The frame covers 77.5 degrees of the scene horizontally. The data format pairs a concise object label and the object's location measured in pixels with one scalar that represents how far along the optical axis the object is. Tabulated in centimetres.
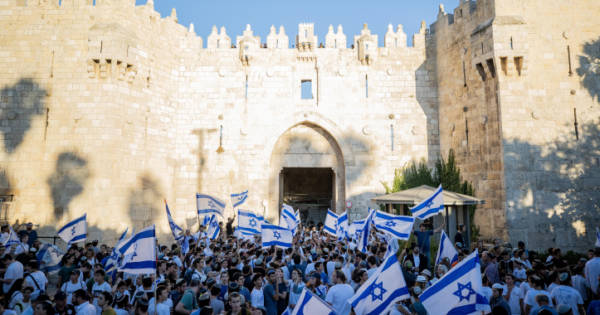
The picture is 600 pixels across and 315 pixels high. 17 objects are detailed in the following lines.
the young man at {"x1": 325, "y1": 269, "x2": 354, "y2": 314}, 587
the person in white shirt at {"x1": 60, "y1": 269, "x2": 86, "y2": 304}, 709
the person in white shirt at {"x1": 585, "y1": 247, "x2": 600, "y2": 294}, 693
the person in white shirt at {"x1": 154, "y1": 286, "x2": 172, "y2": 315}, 570
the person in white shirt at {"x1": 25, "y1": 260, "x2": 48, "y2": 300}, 676
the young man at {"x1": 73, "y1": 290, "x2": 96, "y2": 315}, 531
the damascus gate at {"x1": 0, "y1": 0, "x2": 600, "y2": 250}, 1449
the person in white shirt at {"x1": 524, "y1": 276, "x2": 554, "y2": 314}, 566
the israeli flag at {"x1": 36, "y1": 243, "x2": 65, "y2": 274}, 957
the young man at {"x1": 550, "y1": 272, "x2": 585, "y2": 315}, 564
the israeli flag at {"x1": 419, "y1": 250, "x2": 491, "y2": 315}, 481
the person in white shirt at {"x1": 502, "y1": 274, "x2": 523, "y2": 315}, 639
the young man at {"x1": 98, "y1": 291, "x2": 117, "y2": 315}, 564
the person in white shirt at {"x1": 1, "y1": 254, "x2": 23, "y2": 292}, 721
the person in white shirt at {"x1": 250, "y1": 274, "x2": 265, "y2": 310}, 648
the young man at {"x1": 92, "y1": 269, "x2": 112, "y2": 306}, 681
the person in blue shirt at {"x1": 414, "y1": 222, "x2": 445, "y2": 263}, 1058
